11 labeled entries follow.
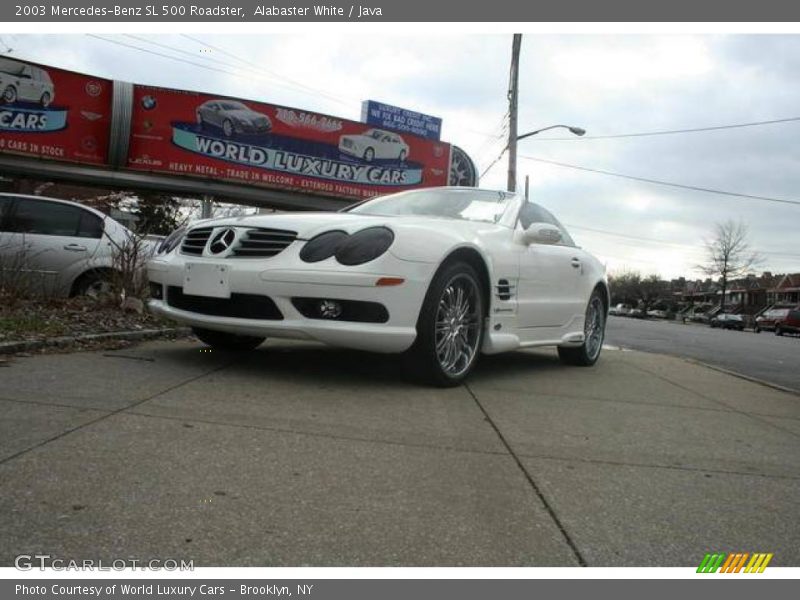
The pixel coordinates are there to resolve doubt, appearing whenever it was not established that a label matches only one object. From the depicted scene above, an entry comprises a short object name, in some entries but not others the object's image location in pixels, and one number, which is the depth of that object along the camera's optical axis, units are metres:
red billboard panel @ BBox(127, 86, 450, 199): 19.39
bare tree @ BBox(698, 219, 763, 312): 68.75
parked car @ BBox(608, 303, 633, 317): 92.62
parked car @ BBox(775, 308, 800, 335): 34.50
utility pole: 19.23
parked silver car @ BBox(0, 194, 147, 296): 7.40
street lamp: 20.44
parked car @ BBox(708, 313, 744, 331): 47.25
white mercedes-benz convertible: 3.95
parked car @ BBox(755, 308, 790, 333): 36.83
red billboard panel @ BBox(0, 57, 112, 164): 17.83
